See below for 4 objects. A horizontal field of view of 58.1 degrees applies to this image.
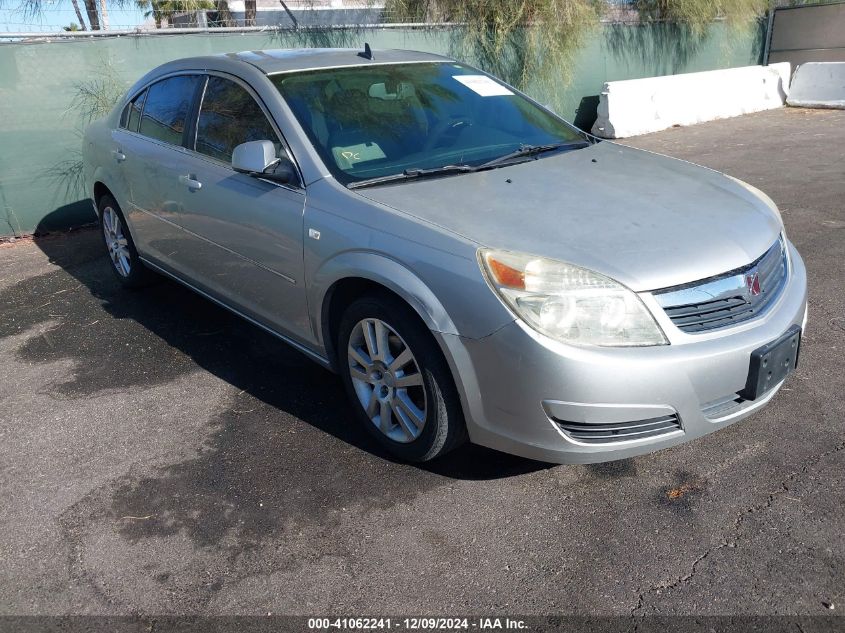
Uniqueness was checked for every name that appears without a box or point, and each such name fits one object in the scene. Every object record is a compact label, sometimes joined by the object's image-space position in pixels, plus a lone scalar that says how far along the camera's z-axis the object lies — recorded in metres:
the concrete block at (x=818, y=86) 14.60
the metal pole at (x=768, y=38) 16.84
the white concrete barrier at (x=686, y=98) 12.46
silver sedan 2.71
